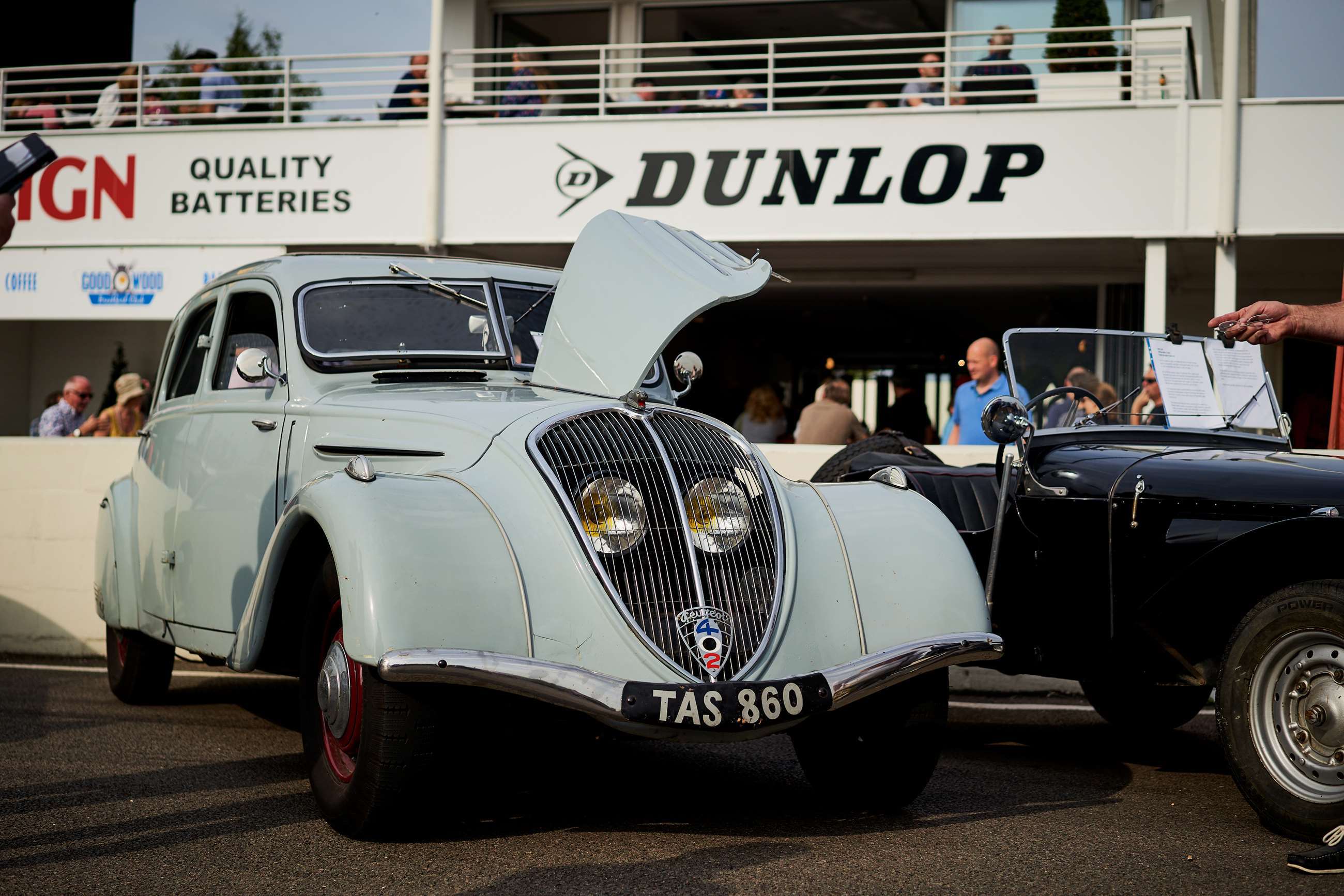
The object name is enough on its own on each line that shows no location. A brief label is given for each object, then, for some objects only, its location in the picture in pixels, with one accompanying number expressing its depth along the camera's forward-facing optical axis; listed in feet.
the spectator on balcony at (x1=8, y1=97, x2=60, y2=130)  52.54
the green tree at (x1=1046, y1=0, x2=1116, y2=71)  48.08
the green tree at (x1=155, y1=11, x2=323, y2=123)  50.93
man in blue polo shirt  27.99
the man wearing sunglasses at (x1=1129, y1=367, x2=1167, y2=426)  19.06
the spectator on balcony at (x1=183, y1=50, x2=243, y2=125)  51.49
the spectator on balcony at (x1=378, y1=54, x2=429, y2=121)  49.87
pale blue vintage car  12.77
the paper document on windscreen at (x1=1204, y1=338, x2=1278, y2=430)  19.36
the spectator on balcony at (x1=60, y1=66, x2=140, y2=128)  51.55
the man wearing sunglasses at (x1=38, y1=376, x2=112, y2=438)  37.96
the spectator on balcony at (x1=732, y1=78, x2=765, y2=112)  46.91
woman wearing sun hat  34.09
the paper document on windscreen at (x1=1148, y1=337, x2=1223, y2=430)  19.04
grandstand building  43.68
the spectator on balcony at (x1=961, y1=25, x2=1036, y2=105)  45.57
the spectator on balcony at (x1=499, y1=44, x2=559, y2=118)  46.80
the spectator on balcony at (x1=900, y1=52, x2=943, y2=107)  45.50
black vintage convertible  13.94
